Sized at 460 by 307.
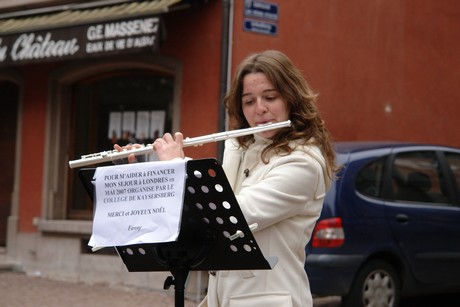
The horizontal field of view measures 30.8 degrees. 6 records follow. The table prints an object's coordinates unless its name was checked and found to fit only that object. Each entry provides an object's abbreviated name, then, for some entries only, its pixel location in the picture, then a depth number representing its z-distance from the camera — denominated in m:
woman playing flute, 2.71
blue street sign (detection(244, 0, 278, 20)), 9.43
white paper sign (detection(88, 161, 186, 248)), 2.52
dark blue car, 7.02
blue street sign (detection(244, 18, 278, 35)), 9.40
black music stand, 2.49
